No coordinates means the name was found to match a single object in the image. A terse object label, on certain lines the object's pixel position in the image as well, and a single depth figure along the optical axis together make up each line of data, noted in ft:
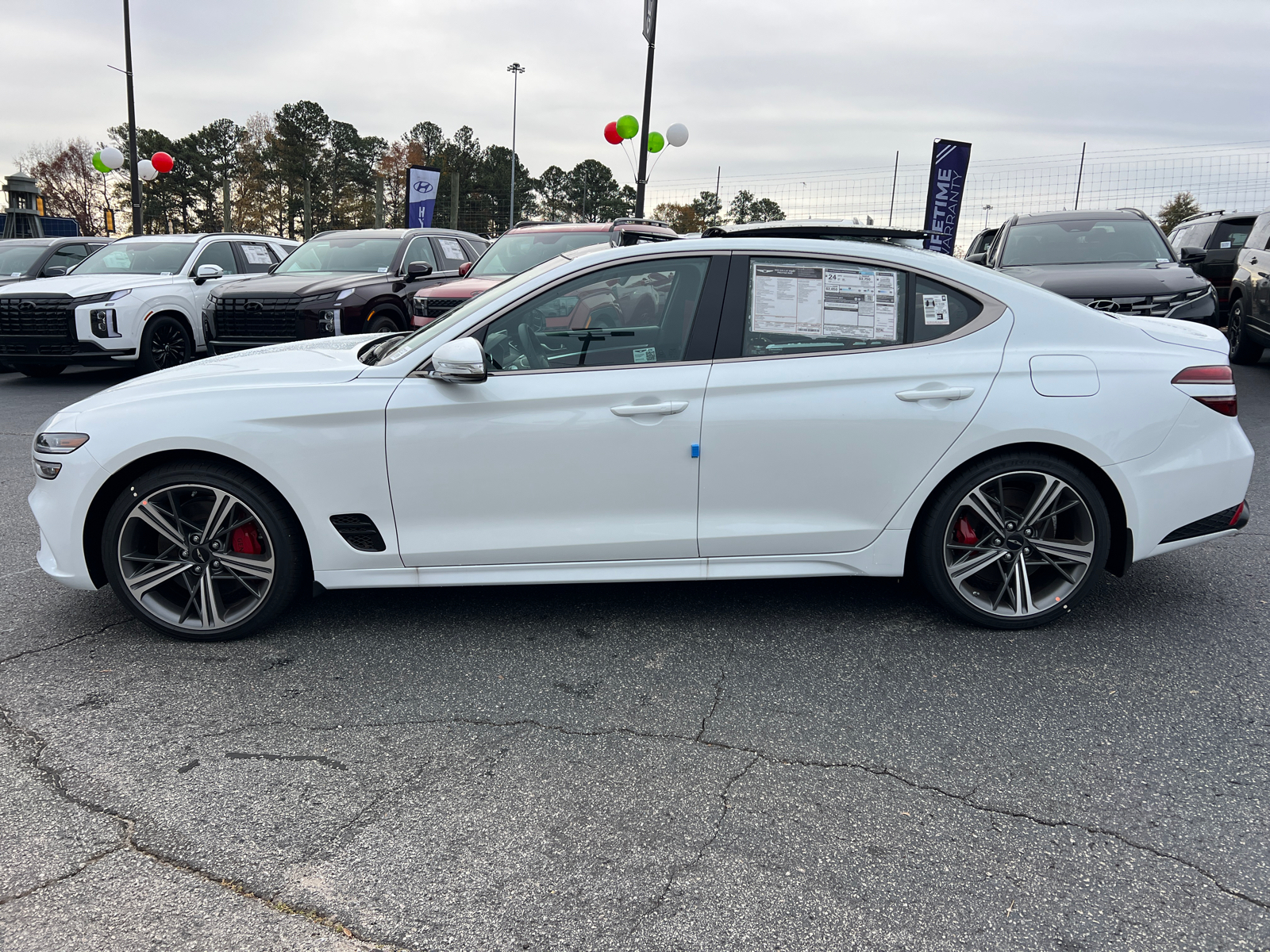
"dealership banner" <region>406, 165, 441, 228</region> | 76.59
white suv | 34.91
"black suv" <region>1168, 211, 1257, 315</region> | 43.21
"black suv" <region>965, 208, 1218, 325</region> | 25.98
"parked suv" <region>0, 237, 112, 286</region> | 45.01
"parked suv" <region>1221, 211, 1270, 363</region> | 33.65
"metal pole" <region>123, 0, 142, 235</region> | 74.49
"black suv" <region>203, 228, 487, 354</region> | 33.14
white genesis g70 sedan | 11.58
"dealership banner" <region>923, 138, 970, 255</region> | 52.85
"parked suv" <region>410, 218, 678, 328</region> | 32.50
